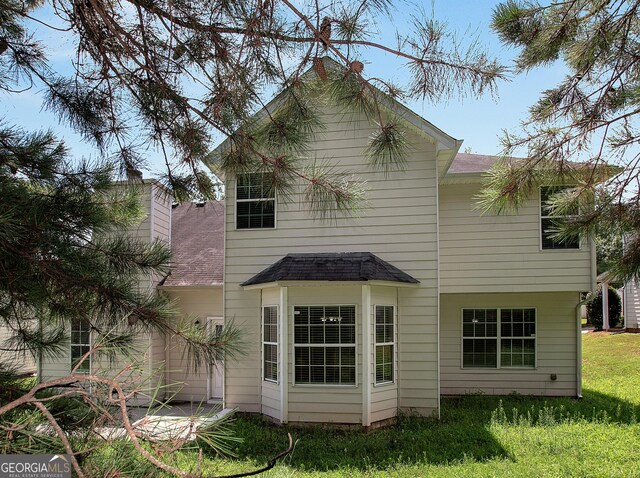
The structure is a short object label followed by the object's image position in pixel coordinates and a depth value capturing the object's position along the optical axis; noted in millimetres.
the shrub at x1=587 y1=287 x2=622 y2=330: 23891
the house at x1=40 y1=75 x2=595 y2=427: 8953
